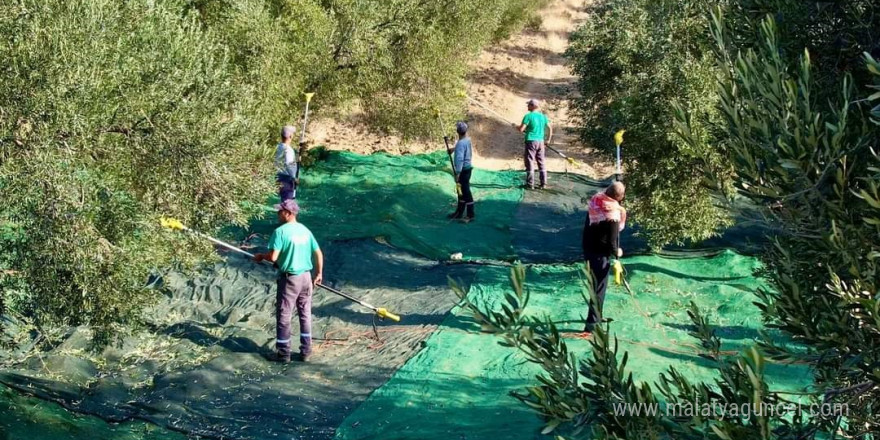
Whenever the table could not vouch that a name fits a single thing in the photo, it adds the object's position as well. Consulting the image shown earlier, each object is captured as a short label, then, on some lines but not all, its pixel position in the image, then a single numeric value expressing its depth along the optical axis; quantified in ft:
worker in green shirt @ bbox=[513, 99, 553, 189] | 57.62
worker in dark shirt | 33.40
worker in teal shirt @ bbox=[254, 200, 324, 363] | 31.78
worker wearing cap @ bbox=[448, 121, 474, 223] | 51.37
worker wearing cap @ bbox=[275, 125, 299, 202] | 46.37
